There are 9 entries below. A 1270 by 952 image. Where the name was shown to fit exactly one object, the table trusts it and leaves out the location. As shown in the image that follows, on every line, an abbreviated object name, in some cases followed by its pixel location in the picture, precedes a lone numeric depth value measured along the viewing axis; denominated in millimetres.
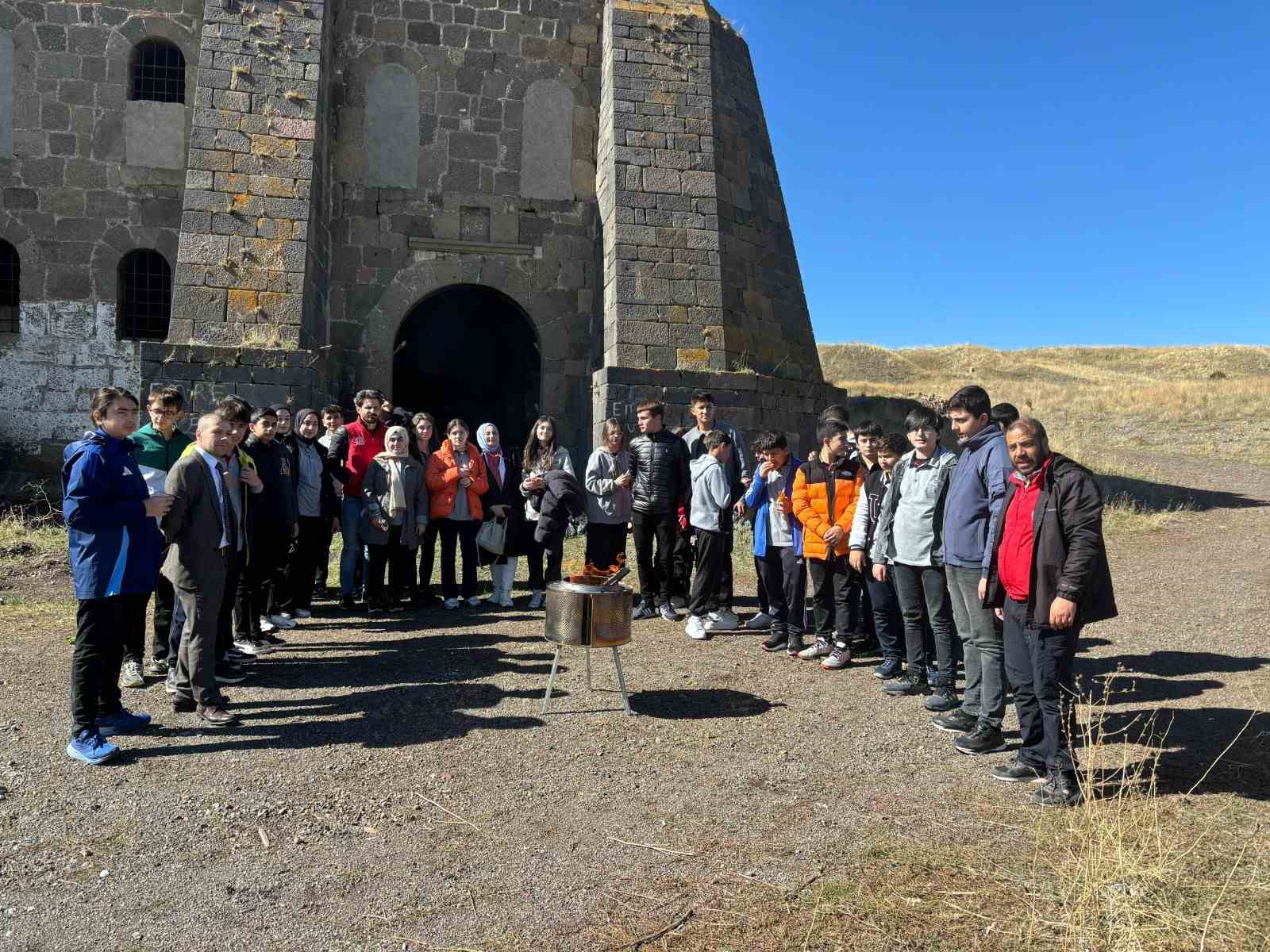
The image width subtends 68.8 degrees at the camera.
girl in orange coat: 8305
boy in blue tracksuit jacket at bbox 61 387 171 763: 4578
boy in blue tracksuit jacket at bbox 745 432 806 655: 7004
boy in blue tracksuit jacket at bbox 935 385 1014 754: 4852
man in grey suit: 5047
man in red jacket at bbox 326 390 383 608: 8180
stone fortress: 11188
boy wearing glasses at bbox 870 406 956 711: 5508
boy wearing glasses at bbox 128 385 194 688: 5812
